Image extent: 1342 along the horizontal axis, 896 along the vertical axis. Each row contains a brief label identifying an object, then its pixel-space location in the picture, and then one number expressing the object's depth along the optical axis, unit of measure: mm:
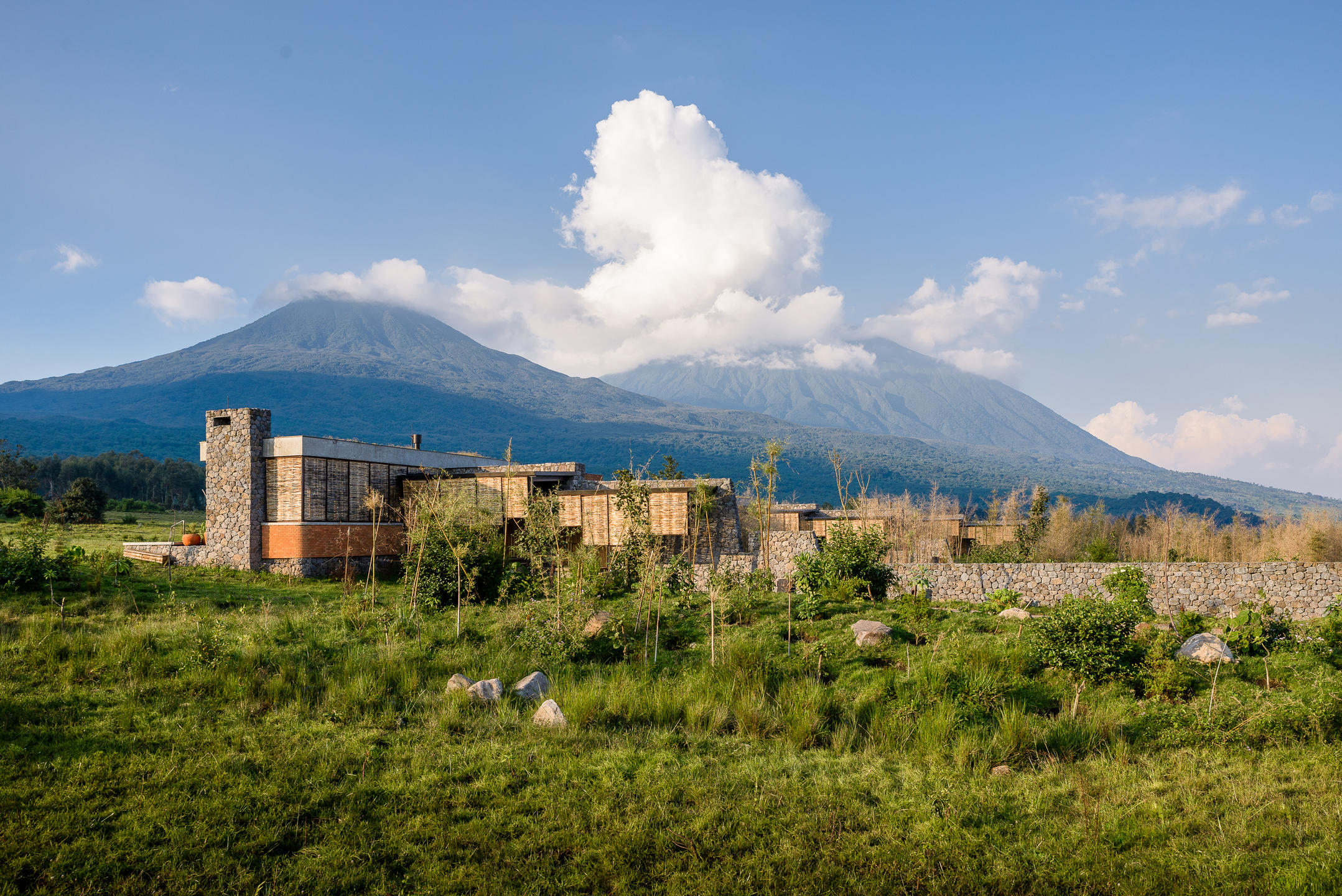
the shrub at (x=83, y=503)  29812
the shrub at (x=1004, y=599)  13255
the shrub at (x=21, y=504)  28109
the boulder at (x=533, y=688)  7703
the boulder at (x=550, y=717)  6805
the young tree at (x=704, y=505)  14875
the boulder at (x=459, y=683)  7699
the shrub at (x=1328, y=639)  8227
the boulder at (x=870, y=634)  9133
